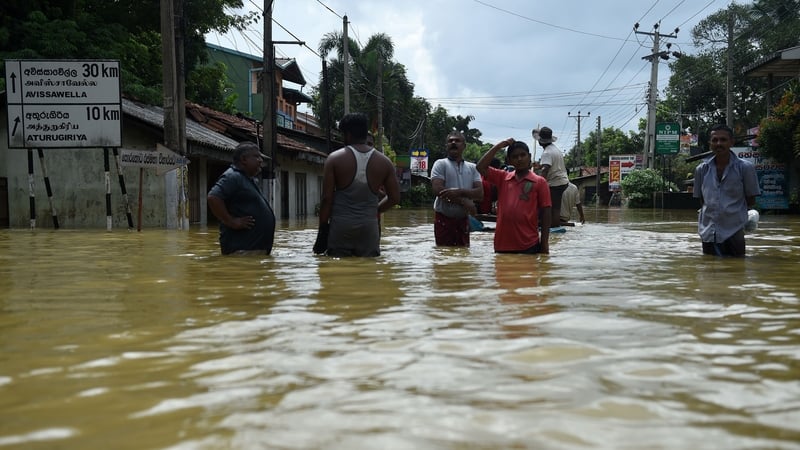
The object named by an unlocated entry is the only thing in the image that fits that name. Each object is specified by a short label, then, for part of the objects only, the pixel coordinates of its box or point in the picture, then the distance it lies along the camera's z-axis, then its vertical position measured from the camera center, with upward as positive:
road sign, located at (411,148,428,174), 55.81 +2.75
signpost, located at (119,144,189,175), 14.45 +0.83
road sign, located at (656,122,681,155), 39.62 +3.10
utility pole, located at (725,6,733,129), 33.91 +4.83
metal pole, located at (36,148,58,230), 15.54 +0.24
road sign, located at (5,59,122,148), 14.39 +1.93
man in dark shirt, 7.10 -0.04
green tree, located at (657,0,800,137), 49.62 +9.66
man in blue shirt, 7.19 +0.01
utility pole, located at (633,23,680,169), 39.22 +5.33
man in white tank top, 7.07 +0.10
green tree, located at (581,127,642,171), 78.38 +5.66
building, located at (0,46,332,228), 17.59 +0.44
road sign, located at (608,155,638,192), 50.75 +1.94
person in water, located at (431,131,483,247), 8.09 +0.13
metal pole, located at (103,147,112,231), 15.59 -0.01
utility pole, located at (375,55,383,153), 38.30 +5.00
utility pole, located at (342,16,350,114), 30.14 +5.22
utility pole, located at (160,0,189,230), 15.44 +2.47
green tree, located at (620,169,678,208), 39.81 +0.46
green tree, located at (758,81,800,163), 24.59 +2.18
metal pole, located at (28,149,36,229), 15.63 +0.14
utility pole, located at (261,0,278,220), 20.88 +2.62
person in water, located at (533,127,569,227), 11.03 +0.47
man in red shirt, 7.30 -0.07
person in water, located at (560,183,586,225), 14.42 -0.10
